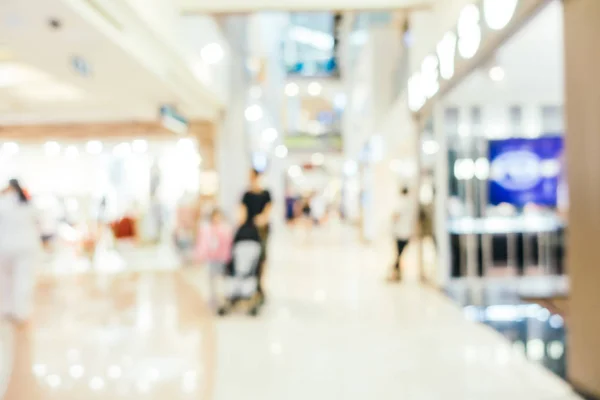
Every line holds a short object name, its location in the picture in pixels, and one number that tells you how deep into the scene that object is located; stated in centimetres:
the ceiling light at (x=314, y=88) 3379
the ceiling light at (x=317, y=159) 3453
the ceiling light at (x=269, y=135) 1791
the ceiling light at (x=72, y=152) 1467
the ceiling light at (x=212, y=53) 916
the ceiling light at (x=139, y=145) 1419
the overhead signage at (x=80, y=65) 657
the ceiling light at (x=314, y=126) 4395
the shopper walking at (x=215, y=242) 618
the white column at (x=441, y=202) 741
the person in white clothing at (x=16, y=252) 573
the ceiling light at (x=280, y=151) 2437
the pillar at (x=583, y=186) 322
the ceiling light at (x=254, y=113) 1307
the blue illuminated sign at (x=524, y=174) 783
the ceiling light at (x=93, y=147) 1421
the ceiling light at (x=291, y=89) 3275
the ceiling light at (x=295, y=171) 4179
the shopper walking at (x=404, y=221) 813
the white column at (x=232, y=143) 1165
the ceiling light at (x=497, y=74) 735
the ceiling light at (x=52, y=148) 1442
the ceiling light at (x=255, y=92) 1465
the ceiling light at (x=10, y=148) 1439
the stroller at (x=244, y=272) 600
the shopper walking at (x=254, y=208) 605
